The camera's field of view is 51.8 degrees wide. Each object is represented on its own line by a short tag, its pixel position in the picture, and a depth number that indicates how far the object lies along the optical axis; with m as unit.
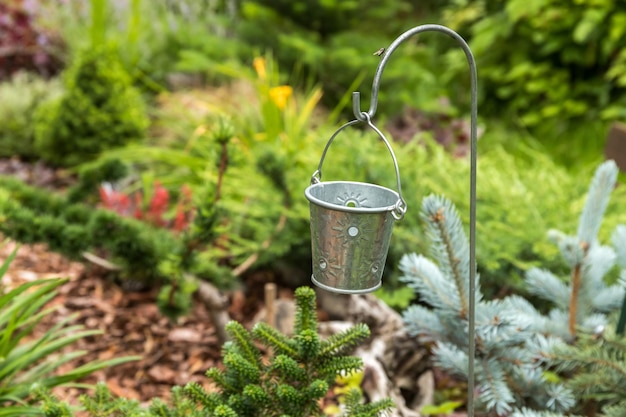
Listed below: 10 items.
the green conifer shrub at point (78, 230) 2.08
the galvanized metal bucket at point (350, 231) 1.12
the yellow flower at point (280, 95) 3.85
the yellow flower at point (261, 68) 4.23
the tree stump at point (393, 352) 2.11
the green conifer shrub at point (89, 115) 4.46
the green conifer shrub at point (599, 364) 1.50
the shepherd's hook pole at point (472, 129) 1.04
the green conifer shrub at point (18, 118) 4.85
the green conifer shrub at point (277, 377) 1.34
